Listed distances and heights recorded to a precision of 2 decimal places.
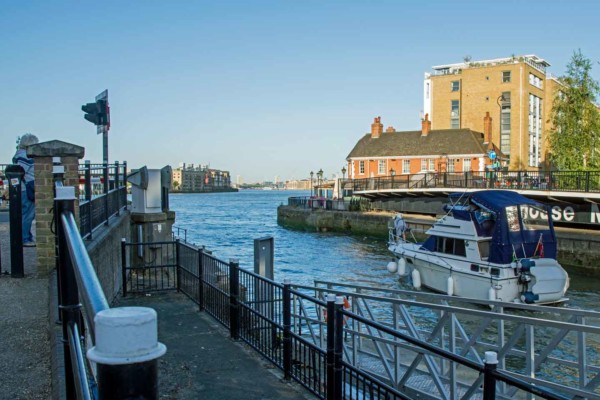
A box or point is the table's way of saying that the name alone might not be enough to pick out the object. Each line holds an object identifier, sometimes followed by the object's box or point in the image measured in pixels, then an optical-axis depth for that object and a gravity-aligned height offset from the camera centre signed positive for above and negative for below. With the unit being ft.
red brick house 212.84 +10.67
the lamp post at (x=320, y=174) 248.32 +2.55
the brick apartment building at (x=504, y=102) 236.22 +34.03
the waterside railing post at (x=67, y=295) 11.77 -2.32
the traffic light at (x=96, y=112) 43.55 +5.44
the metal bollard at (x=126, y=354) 5.38 -1.65
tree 136.77 +13.84
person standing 34.06 -0.25
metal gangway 22.89 -9.17
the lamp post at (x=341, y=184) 218.83 -2.24
